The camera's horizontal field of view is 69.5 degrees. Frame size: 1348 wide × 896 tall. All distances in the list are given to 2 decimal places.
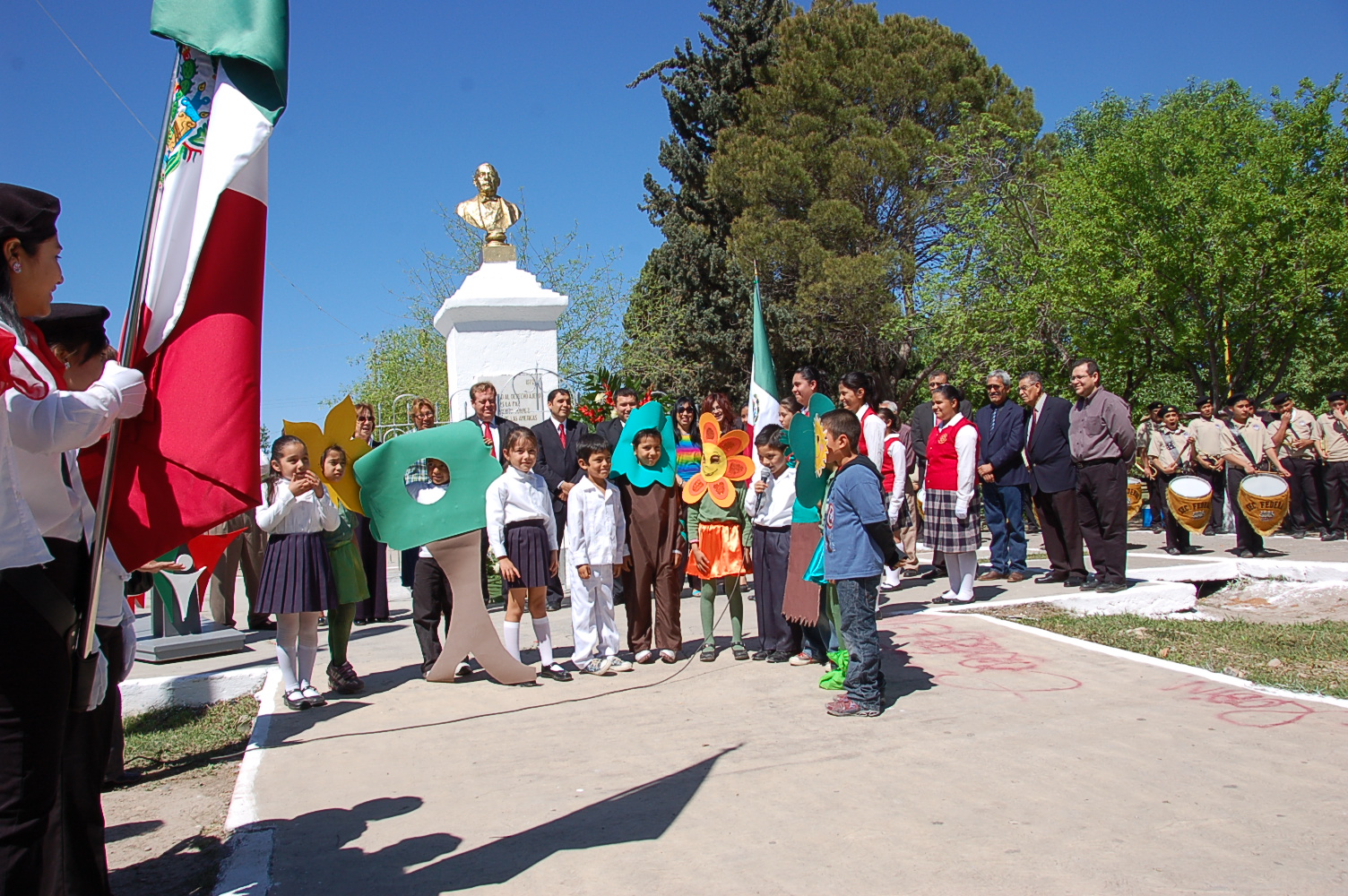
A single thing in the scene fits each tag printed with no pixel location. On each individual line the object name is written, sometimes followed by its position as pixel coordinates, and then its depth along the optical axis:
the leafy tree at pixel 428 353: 29.67
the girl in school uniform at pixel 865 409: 8.10
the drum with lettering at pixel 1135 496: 14.36
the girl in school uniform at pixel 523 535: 6.52
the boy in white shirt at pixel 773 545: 6.84
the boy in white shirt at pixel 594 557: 6.71
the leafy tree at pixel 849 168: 29.55
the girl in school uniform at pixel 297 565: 5.97
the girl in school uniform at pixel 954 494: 8.34
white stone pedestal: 10.48
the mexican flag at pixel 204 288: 3.09
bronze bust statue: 11.09
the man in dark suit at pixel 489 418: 8.55
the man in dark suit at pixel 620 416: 9.34
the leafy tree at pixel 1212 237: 18.22
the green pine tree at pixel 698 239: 30.34
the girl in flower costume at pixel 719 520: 7.01
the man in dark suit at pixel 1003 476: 9.39
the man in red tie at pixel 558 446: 9.16
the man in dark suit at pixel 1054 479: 8.64
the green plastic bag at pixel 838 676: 5.85
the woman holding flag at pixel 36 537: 2.44
